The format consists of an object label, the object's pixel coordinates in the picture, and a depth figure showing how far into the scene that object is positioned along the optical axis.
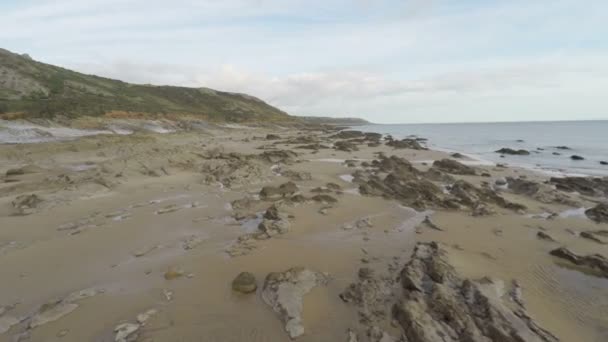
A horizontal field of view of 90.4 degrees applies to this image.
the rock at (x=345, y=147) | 29.83
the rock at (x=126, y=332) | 4.36
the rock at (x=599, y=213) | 10.13
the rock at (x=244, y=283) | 5.59
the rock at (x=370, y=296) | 4.81
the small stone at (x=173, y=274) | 6.05
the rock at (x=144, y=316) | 4.69
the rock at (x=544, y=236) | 8.33
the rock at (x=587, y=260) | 6.52
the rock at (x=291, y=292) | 4.71
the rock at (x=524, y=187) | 13.52
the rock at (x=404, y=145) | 34.63
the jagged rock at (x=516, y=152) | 32.25
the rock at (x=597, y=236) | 8.38
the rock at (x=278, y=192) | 11.74
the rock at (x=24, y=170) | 13.73
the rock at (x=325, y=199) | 11.32
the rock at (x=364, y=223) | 9.09
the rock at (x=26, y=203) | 9.52
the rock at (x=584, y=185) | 14.28
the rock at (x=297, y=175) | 15.48
